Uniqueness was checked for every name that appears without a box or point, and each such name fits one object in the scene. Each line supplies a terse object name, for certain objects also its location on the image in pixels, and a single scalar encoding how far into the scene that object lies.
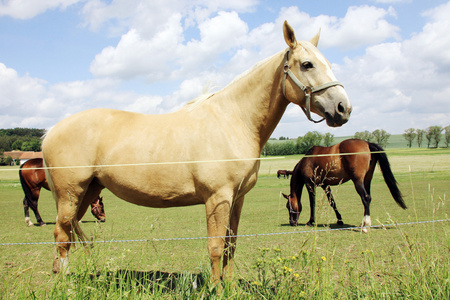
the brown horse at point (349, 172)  7.74
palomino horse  2.74
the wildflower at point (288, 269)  2.24
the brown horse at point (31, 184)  9.30
